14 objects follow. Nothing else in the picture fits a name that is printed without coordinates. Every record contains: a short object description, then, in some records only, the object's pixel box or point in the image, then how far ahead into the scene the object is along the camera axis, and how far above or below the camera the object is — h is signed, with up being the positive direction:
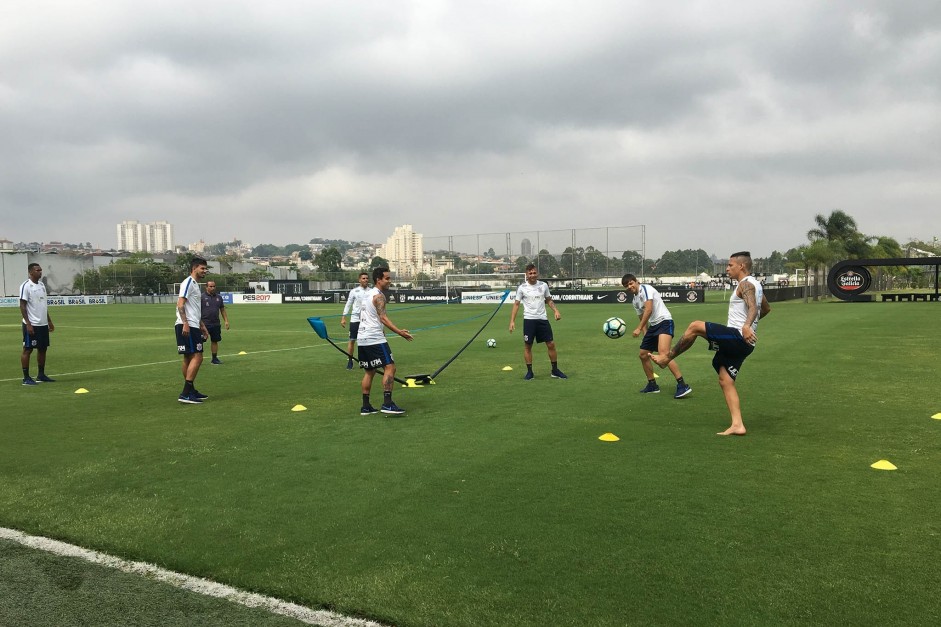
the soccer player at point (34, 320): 12.41 -0.63
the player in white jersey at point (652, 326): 10.22 -0.78
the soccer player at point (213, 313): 15.41 -0.67
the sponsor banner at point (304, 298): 61.69 -1.48
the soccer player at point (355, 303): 13.40 -0.46
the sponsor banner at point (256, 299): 63.00 -1.53
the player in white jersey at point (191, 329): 10.04 -0.68
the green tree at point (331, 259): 145.85 +5.04
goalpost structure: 61.03 -0.29
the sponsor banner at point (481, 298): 51.65 -1.49
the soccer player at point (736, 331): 7.37 -0.63
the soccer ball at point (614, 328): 11.77 -0.92
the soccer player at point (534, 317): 12.31 -0.74
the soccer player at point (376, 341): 8.94 -0.82
